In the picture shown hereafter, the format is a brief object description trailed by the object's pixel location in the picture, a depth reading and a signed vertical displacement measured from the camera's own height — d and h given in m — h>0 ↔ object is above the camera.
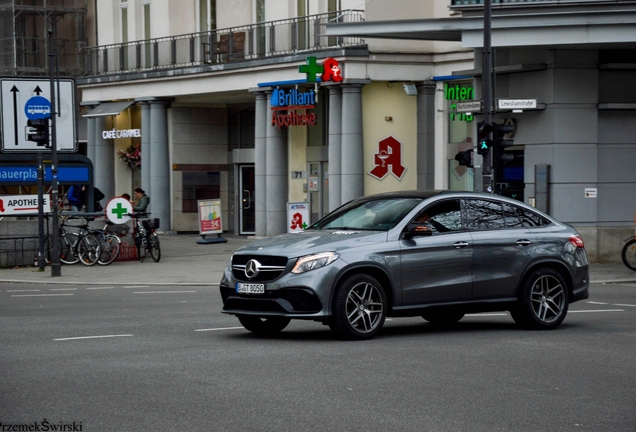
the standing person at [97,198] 37.03 -0.89
